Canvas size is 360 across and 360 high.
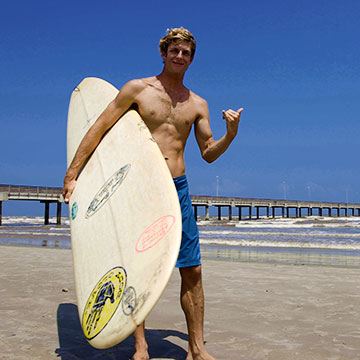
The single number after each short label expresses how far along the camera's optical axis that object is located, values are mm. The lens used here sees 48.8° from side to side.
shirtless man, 2305
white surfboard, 1717
